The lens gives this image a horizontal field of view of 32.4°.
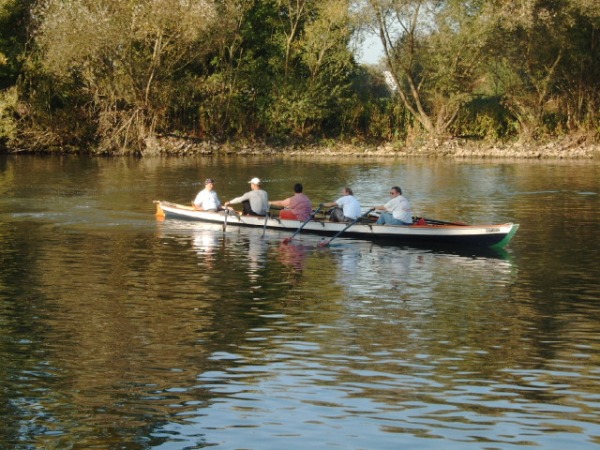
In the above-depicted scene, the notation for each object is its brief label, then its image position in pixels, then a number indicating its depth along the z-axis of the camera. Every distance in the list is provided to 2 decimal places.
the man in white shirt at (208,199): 31.86
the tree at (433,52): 60.53
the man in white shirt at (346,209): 28.64
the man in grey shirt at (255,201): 30.58
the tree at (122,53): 58.16
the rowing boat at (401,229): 25.98
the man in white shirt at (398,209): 27.67
